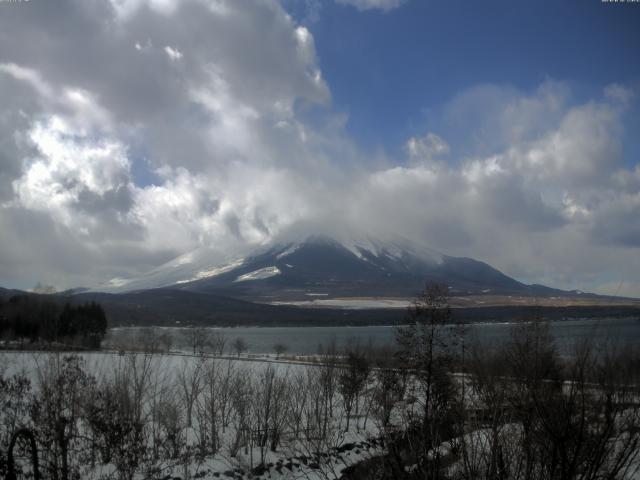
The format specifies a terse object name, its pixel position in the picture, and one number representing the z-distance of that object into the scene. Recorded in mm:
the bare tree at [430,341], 28828
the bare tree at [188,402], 25938
